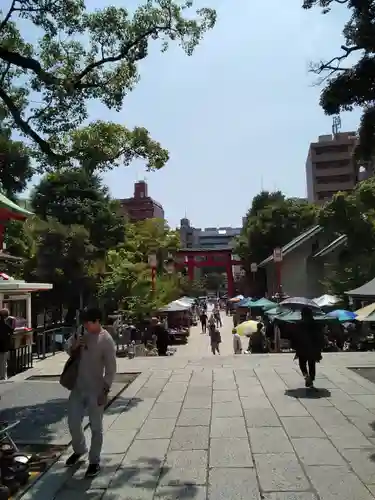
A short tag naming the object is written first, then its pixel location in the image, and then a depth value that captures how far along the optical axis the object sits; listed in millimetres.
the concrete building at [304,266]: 38531
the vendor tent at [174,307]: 30570
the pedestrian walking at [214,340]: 20375
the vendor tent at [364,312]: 14681
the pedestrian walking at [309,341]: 8781
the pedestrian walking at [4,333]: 9642
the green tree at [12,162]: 11344
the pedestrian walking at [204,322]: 36866
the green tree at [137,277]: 27188
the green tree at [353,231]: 25078
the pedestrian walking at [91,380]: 5020
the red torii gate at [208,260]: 61391
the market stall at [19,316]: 12398
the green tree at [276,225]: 49219
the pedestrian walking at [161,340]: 17672
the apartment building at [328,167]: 70312
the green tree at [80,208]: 29375
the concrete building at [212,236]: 154838
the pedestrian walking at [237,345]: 18219
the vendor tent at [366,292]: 15067
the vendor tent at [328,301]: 24656
